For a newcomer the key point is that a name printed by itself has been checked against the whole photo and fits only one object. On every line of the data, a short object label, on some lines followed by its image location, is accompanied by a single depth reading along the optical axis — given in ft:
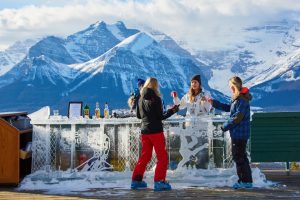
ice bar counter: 27.55
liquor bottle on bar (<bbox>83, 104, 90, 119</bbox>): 28.76
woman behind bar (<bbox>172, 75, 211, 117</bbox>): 27.48
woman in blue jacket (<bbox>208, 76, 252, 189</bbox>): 24.68
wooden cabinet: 26.84
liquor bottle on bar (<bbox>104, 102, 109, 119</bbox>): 28.54
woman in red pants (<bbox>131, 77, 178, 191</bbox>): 24.49
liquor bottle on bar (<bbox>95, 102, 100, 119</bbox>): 28.93
